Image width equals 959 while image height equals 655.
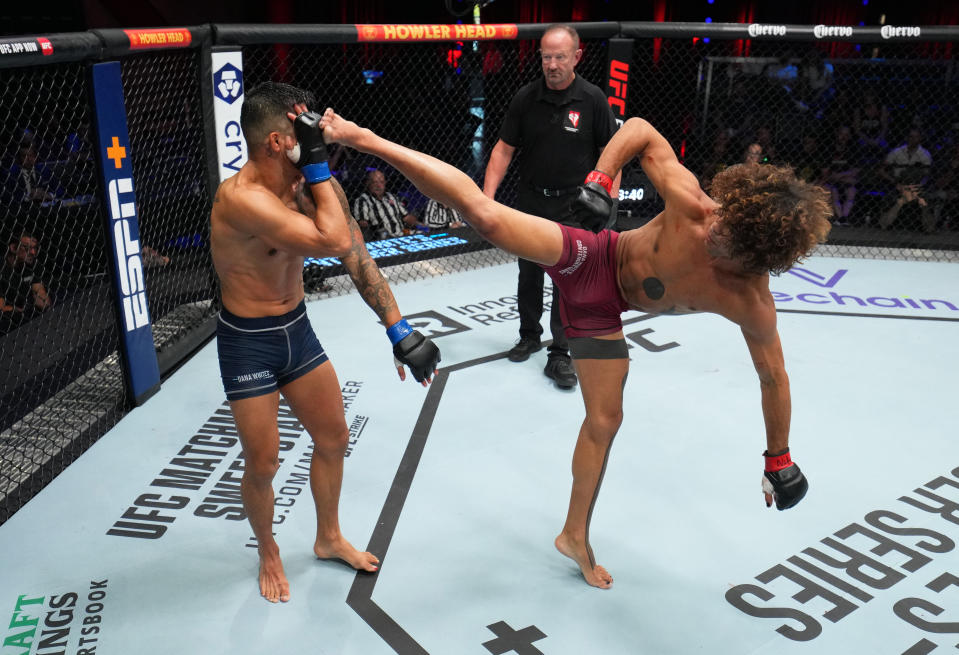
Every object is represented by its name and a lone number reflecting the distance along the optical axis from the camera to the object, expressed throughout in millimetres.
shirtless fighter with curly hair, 1879
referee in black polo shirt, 3729
